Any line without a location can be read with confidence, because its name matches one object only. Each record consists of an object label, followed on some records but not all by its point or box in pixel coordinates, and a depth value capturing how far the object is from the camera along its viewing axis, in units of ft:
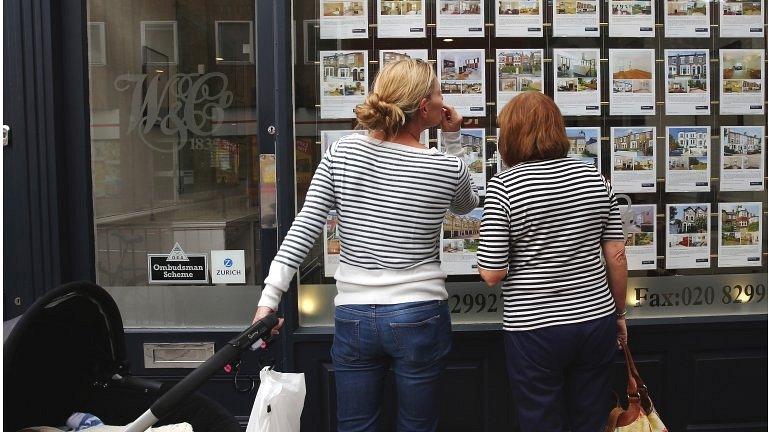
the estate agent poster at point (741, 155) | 11.79
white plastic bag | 7.09
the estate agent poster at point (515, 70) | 11.50
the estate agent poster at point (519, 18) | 11.48
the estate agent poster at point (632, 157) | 11.66
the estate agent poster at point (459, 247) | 11.69
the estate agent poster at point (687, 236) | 11.82
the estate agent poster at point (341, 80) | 11.45
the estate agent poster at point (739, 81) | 11.73
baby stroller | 6.58
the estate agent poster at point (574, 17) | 11.52
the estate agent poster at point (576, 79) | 11.54
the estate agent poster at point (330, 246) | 11.61
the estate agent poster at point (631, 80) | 11.60
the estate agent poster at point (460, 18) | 11.43
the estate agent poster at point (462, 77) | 11.47
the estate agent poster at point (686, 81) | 11.66
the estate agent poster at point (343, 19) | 11.43
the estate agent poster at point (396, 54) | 11.46
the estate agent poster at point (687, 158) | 11.75
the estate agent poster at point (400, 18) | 11.43
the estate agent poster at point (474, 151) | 11.60
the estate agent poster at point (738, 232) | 11.90
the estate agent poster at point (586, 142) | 11.63
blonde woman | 7.42
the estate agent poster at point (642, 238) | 11.76
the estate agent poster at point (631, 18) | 11.57
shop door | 11.63
